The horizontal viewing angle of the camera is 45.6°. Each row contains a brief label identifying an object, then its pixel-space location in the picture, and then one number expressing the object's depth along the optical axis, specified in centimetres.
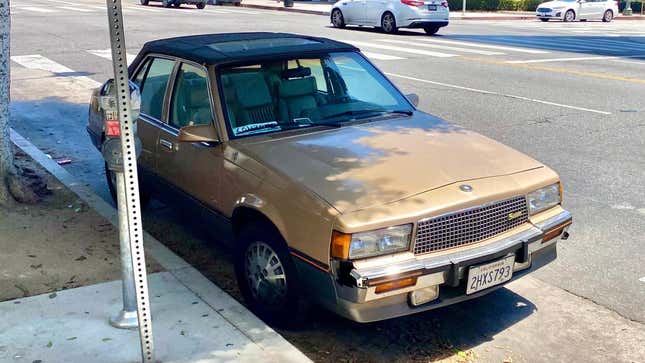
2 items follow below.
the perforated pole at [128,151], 344
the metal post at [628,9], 4412
